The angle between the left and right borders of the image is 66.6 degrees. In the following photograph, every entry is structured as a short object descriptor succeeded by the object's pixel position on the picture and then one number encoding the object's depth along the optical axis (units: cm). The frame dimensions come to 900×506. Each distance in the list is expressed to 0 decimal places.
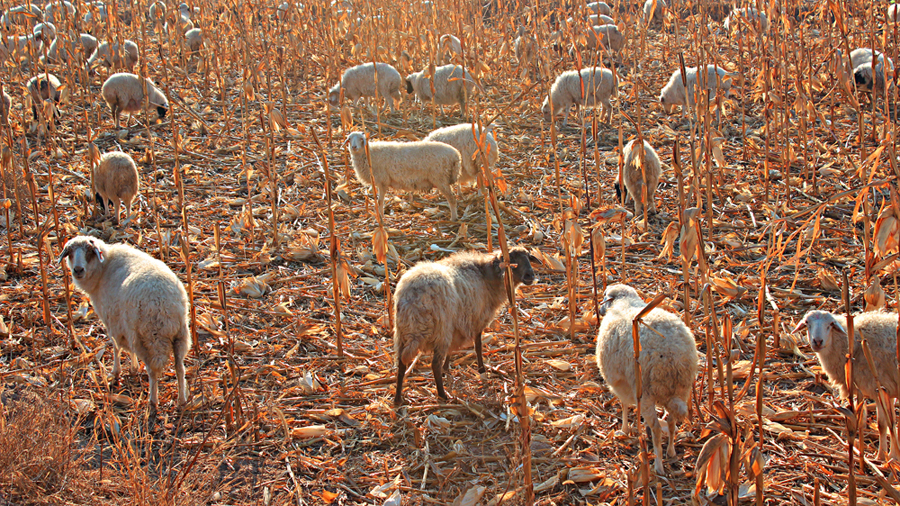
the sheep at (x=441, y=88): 1127
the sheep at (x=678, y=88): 1101
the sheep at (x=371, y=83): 1171
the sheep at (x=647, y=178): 787
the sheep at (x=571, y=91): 1100
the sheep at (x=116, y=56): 1180
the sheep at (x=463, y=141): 881
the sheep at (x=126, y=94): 1034
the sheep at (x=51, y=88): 1076
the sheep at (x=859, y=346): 432
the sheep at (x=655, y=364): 402
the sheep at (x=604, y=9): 1591
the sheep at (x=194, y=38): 1404
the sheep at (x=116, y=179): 765
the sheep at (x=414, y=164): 841
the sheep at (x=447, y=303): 481
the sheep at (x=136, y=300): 478
